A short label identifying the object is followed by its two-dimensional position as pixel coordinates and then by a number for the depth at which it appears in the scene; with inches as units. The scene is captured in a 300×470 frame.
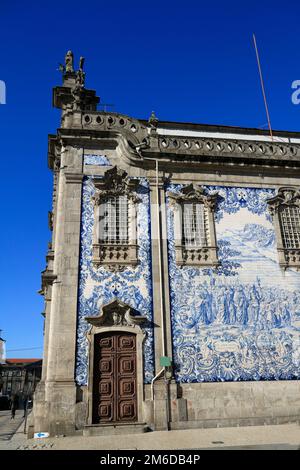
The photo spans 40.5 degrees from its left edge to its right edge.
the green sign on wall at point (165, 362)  434.6
